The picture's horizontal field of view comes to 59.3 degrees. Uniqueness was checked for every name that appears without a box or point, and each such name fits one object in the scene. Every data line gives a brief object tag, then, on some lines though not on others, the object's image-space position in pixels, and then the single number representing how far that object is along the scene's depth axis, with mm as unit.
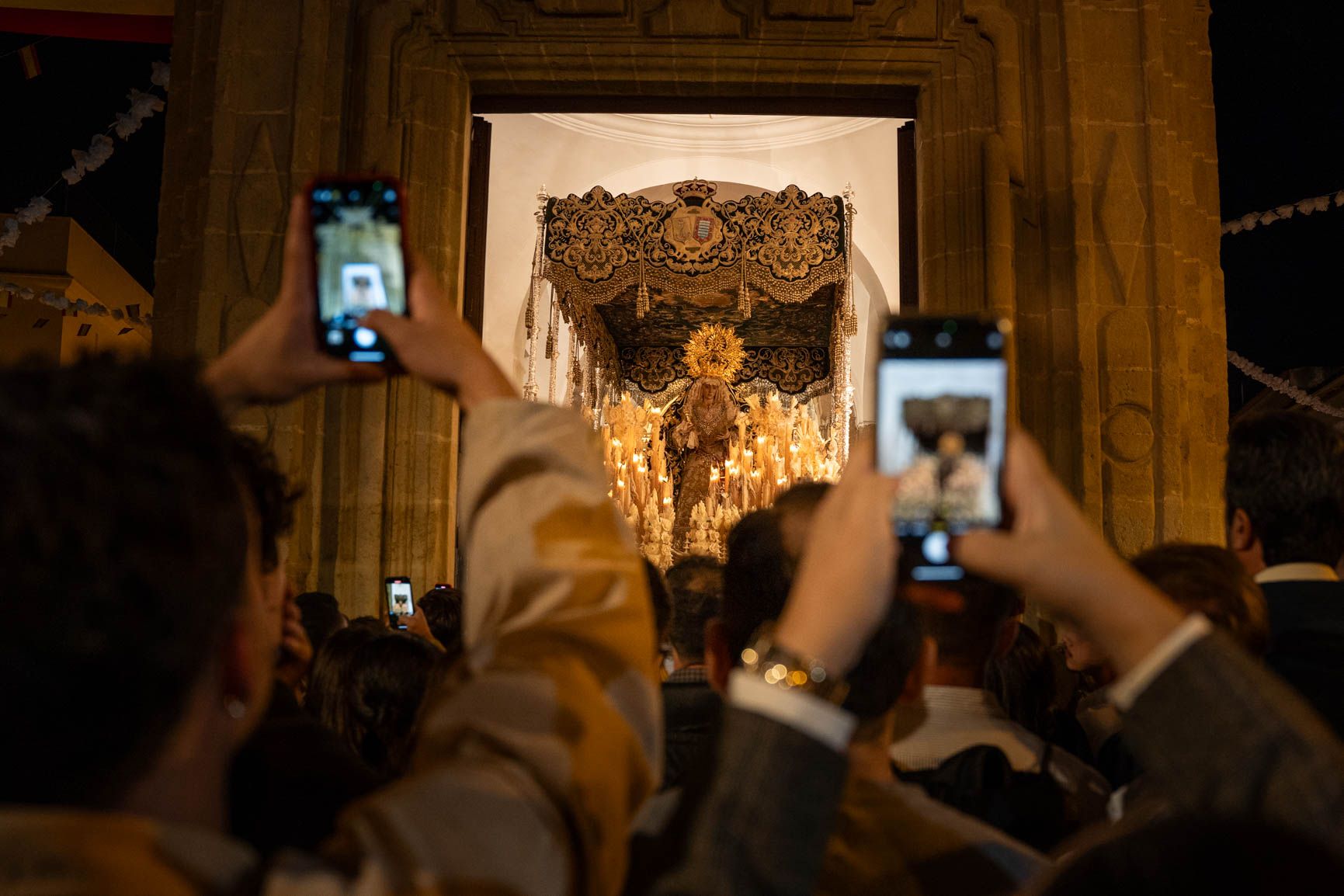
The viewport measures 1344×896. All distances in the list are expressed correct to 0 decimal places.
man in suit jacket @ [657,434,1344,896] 884
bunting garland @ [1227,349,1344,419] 9273
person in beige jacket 764
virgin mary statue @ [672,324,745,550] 13438
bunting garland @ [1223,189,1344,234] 8820
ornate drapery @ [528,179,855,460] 11984
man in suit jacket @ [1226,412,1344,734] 2293
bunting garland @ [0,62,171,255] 8805
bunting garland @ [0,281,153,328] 9664
